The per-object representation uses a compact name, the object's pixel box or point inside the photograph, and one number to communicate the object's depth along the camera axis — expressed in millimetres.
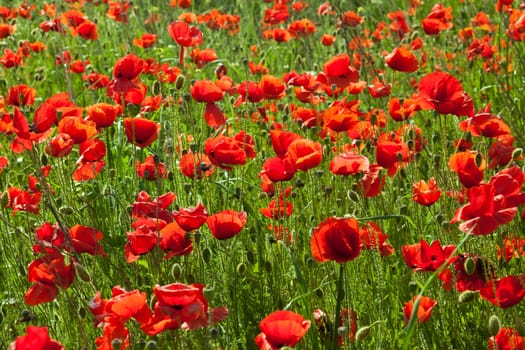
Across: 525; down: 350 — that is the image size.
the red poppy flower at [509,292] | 3357
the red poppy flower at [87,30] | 7898
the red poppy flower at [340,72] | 5715
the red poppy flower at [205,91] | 5316
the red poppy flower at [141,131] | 4816
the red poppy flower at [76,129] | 4500
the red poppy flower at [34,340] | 2752
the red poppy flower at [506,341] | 3283
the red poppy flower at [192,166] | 4932
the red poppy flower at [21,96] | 5945
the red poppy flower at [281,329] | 3045
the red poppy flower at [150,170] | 4766
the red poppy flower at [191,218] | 3719
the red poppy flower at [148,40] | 8562
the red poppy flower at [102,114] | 4875
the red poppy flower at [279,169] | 4250
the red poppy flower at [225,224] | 3889
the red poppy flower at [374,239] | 4109
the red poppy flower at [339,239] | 3434
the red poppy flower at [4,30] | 8656
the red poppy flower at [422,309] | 3475
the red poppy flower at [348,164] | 4270
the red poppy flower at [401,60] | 5637
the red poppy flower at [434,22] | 7168
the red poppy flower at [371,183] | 4684
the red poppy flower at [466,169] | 3834
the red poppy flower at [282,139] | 4492
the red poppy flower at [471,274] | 3752
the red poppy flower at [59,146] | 4465
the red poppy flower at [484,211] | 3316
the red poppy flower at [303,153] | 4105
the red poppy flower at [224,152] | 4473
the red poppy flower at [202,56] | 7273
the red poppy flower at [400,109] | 5505
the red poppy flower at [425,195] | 4441
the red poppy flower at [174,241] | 3793
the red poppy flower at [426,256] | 3672
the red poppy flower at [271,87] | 6000
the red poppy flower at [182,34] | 5844
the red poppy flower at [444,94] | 4500
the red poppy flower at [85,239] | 3909
